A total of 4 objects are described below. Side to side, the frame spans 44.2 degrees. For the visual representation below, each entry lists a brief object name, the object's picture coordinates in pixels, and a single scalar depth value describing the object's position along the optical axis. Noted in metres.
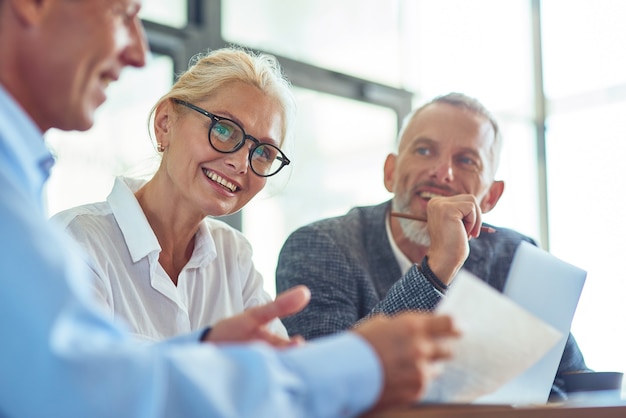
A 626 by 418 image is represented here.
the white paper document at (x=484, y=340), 0.89
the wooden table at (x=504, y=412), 0.88
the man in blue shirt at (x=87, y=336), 0.70
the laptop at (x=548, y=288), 1.49
